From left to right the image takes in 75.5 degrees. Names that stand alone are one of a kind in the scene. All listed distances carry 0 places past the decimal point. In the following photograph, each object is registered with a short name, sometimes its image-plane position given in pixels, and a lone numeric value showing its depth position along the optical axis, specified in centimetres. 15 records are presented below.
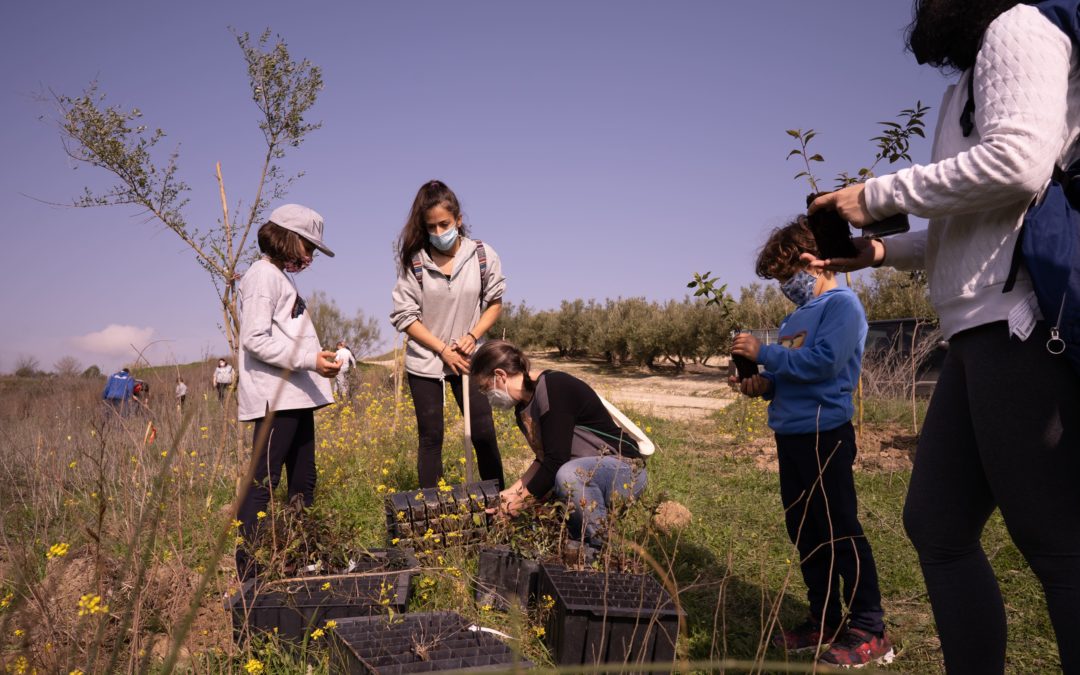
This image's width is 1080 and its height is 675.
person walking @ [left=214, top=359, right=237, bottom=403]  1345
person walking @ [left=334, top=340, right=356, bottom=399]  860
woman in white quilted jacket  140
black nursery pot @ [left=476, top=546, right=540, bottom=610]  271
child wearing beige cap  323
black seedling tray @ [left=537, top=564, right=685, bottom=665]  220
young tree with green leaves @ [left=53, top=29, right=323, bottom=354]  418
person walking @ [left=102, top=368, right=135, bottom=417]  1170
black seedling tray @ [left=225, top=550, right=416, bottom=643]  248
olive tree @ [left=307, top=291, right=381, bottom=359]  2419
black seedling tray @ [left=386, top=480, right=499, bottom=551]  313
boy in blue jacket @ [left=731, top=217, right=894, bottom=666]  253
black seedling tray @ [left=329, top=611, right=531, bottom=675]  199
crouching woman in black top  324
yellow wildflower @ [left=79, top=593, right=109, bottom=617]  144
